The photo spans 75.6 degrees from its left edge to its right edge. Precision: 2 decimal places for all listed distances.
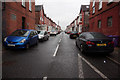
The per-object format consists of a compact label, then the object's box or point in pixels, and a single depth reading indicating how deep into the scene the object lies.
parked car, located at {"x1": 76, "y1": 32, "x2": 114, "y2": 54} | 4.62
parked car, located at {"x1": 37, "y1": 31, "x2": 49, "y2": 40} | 11.50
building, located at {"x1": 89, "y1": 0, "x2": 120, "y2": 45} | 8.65
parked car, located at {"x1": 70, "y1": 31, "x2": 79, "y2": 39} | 17.34
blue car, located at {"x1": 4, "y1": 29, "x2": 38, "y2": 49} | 5.63
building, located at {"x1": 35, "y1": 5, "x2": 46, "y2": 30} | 30.45
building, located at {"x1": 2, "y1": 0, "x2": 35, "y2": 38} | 9.23
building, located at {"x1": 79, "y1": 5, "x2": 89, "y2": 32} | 30.30
